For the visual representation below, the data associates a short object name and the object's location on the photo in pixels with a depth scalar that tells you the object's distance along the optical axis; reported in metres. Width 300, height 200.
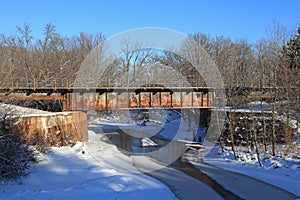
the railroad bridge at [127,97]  27.42
